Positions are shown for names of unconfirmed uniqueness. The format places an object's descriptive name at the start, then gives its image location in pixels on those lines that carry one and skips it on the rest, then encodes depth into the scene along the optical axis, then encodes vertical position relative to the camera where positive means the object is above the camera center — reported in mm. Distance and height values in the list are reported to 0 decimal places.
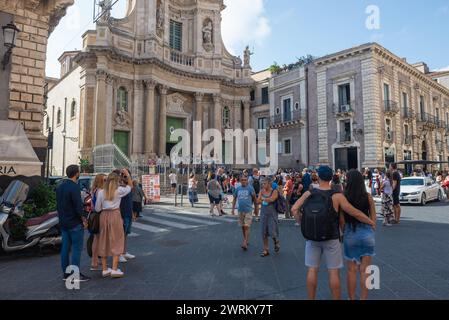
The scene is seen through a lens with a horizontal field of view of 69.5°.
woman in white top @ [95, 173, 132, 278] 5238 -807
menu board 17111 -539
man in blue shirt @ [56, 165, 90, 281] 4969 -623
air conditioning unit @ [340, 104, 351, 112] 27686 +5913
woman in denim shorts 3785 -689
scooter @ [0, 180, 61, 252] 6555 -1018
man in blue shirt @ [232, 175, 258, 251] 7160 -680
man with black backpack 3590 -570
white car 16047 -710
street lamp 9375 +4150
